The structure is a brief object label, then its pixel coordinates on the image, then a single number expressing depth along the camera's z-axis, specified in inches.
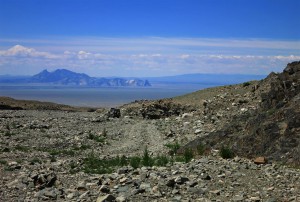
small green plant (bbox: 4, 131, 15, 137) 1084.2
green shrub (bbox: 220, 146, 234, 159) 653.3
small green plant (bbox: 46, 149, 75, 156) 869.1
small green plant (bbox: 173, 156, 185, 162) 679.6
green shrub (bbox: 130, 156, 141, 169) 642.0
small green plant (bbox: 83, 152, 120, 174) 637.9
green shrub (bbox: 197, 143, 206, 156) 741.8
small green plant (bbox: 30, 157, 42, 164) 737.0
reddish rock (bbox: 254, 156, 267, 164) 579.2
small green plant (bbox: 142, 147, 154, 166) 655.5
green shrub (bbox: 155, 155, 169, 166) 640.4
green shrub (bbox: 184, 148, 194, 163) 665.0
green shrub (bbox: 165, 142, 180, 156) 850.8
